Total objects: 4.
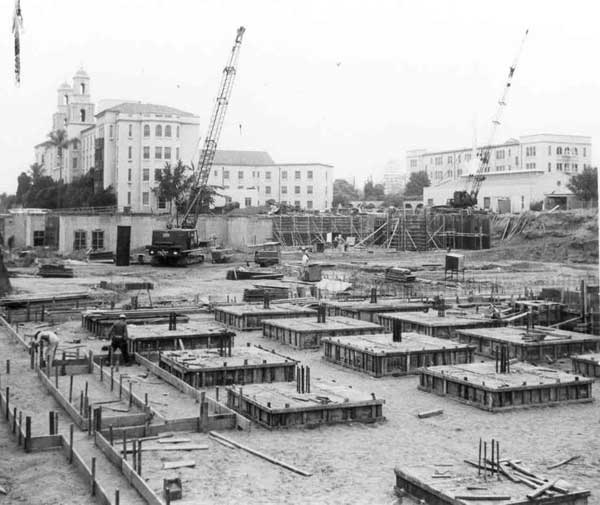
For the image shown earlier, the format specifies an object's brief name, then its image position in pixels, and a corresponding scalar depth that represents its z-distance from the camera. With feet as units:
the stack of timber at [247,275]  158.40
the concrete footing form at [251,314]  94.94
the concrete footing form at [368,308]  99.35
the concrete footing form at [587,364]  67.72
